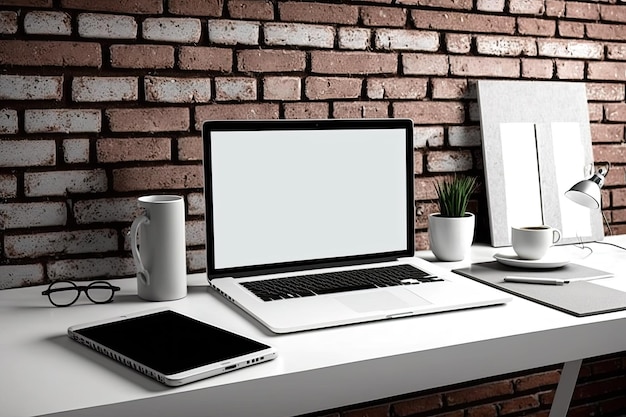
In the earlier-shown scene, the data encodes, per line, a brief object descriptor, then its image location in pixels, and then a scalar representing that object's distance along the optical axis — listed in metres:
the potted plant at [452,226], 1.83
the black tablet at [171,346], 1.06
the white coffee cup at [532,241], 1.75
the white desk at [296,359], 1.02
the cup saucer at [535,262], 1.71
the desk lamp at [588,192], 1.78
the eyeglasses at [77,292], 1.49
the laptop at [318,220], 1.48
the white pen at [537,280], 1.59
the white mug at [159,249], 1.49
